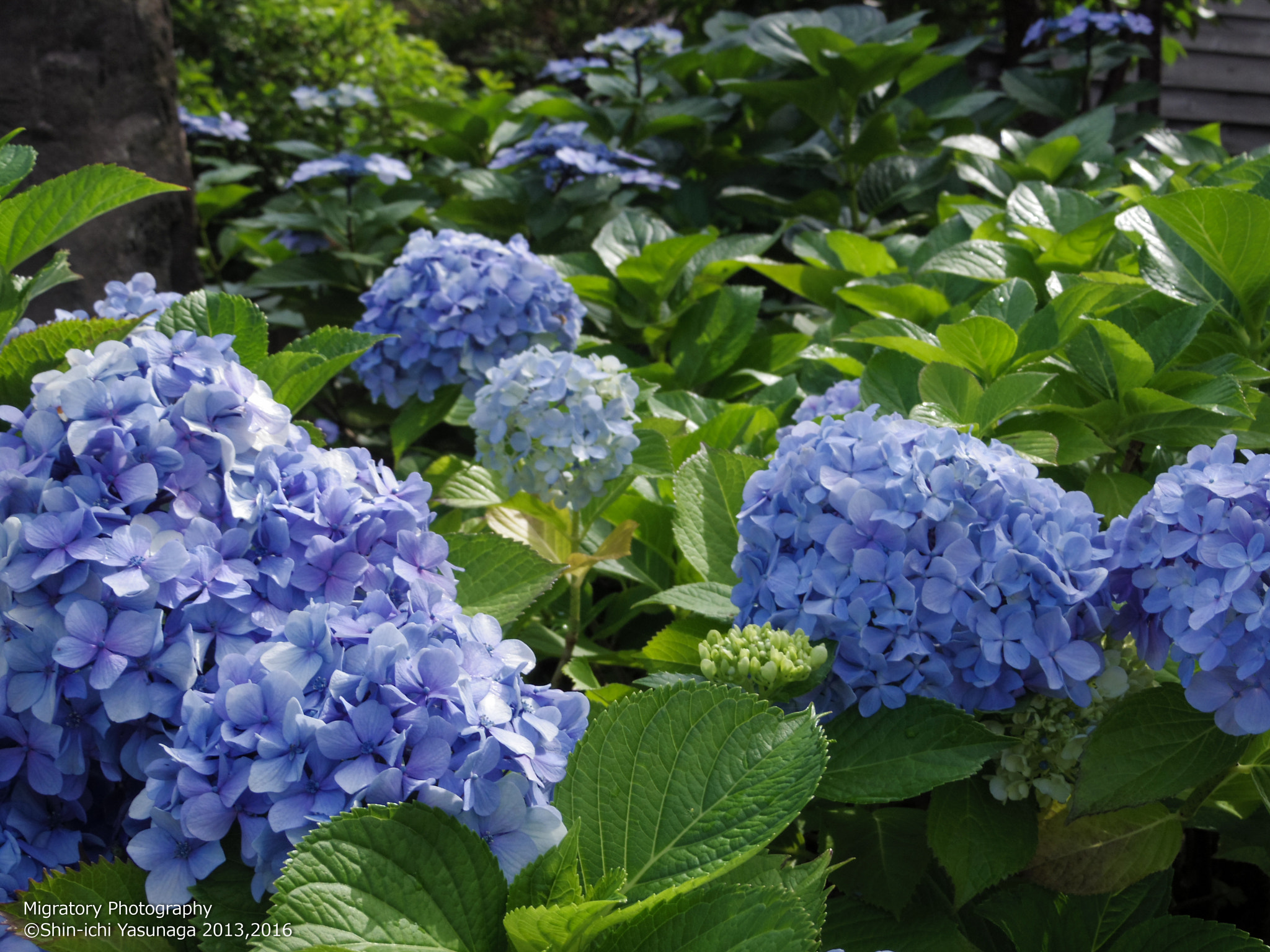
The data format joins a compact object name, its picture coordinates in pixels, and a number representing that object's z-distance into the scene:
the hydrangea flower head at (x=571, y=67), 3.94
